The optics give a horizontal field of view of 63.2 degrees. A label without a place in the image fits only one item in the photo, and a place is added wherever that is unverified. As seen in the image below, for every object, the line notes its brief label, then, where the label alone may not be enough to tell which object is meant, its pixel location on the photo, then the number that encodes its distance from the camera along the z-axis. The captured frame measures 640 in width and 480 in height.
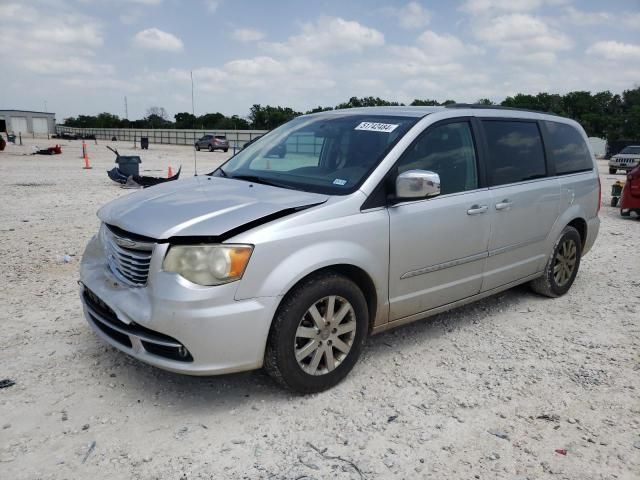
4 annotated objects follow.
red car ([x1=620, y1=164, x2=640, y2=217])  10.76
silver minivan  2.86
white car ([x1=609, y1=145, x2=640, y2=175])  25.81
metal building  94.93
